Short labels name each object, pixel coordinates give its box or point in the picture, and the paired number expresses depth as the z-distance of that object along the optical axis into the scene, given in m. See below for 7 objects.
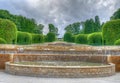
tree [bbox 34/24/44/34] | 37.80
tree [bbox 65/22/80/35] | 42.04
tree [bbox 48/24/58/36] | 38.60
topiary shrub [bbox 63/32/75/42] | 27.17
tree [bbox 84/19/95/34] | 26.23
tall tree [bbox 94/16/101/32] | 26.84
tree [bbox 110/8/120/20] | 23.77
